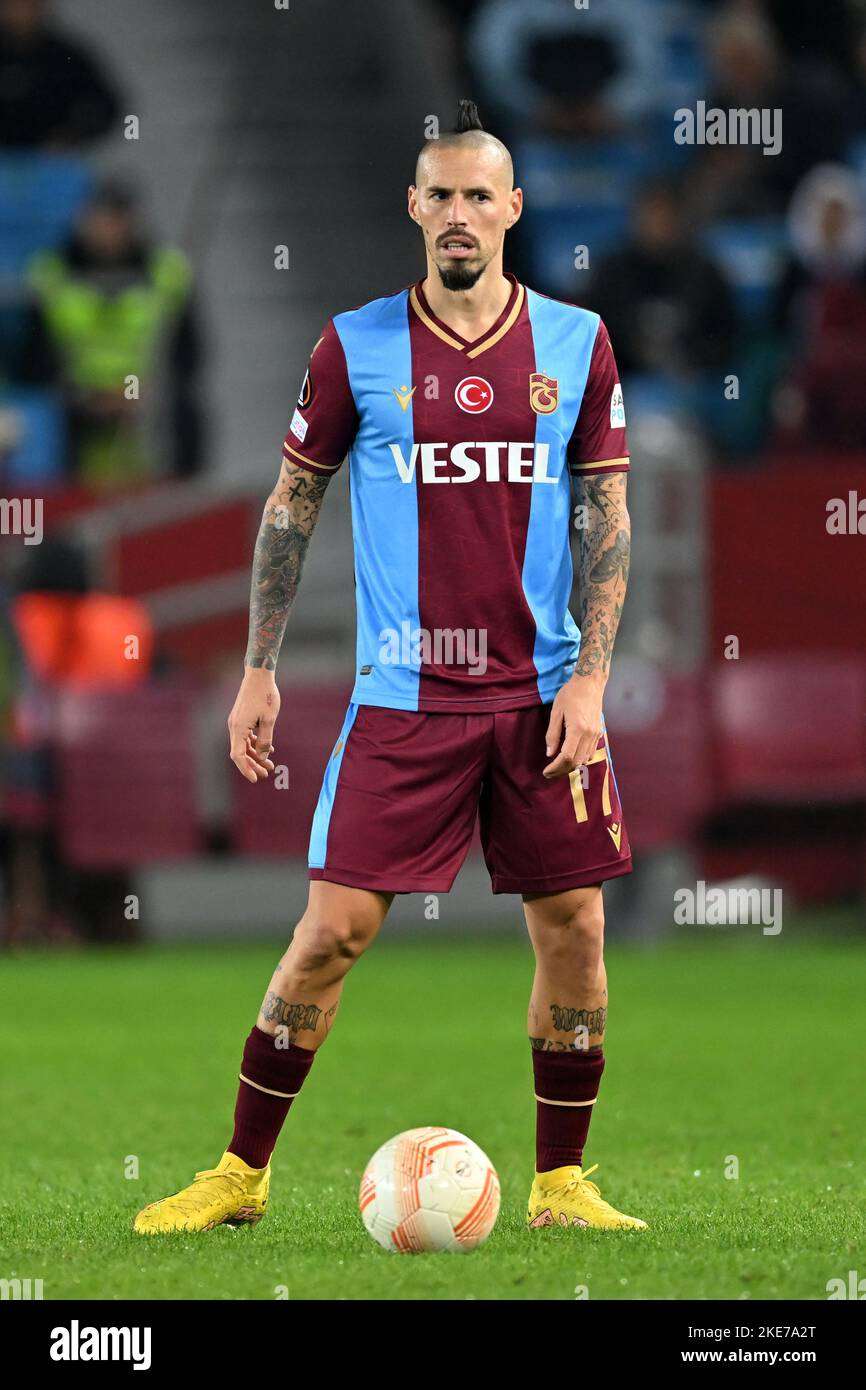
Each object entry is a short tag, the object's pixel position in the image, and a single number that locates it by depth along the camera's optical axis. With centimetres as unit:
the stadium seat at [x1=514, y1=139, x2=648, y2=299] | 1609
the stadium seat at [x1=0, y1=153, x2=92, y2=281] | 1587
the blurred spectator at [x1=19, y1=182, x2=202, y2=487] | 1441
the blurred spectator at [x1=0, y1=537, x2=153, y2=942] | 1164
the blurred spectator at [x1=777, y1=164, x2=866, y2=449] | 1354
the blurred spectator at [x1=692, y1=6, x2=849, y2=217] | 1540
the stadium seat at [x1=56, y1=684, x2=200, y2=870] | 1152
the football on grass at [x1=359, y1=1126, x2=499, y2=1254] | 470
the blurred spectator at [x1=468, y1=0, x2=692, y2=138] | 1630
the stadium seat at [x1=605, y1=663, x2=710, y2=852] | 1134
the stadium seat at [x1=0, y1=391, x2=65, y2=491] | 1454
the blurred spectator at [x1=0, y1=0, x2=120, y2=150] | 1567
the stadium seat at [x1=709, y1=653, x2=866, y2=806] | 1171
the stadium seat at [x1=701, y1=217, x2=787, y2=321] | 1532
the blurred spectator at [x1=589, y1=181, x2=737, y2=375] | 1402
